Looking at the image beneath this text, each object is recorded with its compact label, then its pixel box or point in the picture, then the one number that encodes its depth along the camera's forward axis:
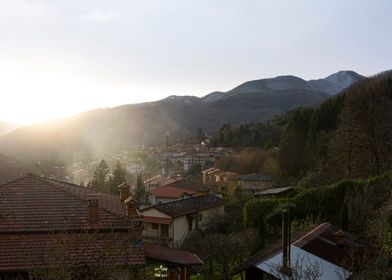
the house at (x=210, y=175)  78.47
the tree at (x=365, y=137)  34.88
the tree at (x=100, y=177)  61.69
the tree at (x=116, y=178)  58.44
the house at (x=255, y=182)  61.25
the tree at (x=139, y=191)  61.21
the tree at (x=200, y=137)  134.82
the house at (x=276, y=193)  42.00
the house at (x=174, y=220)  39.00
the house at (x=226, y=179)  64.56
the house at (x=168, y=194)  54.81
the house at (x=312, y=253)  17.67
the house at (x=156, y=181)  70.22
